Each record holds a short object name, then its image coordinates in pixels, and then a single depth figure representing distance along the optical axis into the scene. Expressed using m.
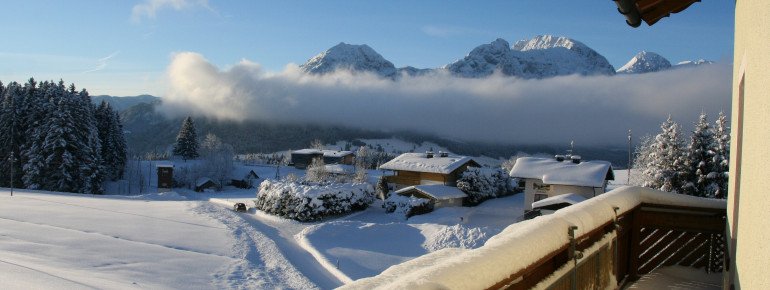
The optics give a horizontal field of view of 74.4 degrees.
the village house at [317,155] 85.19
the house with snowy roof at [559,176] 31.09
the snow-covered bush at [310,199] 32.03
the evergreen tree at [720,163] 27.97
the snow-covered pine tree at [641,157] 41.21
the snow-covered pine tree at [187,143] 76.75
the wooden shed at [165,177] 59.25
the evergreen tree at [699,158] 29.25
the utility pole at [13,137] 47.38
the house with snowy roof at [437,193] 36.41
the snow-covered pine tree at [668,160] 30.05
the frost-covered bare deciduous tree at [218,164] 66.12
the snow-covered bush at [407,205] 33.03
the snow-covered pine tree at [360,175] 50.88
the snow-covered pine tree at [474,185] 39.72
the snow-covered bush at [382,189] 43.47
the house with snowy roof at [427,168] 41.62
